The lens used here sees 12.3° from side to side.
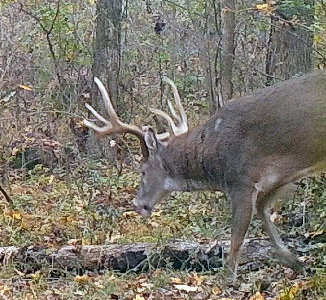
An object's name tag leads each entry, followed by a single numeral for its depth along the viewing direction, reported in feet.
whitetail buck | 37.58
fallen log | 40.35
